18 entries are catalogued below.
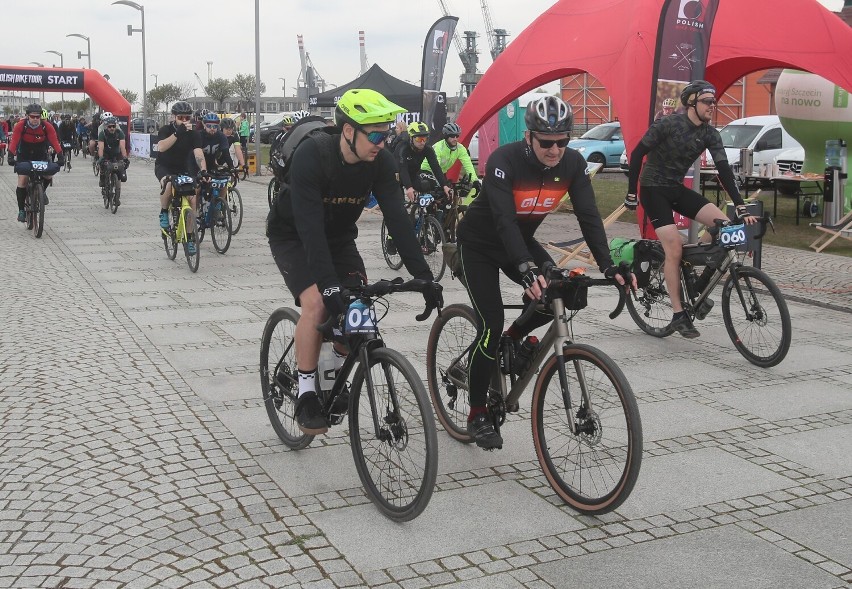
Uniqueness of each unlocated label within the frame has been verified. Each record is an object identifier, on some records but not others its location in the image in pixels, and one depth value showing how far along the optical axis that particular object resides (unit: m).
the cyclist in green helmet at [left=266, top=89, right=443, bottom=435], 4.63
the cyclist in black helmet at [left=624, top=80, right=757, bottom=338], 8.02
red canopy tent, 13.00
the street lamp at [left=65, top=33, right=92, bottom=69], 79.00
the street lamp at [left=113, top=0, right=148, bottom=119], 54.75
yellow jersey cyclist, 13.90
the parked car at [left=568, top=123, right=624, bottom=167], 33.69
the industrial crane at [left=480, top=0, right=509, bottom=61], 100.81
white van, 23.92
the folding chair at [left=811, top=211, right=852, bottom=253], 13.95
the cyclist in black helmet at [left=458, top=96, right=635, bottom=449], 4.84
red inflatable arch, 45.44
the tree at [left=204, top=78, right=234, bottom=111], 118.88
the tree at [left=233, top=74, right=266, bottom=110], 120.94
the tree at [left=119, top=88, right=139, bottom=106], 137.73
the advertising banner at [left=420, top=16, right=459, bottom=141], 22.27
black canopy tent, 31.77
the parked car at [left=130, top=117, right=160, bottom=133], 68.01
